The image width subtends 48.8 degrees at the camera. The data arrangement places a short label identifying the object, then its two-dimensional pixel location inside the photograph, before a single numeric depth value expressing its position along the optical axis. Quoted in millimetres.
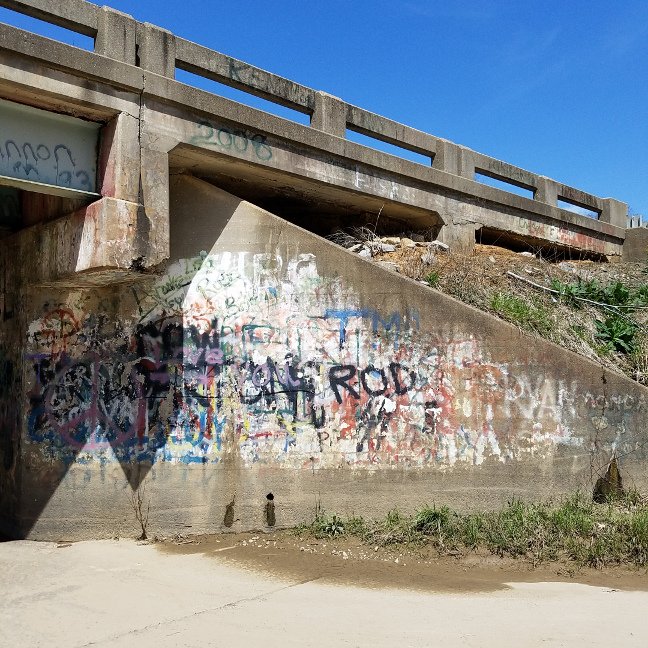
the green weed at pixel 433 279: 9086
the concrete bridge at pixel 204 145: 6895
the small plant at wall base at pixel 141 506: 7758
